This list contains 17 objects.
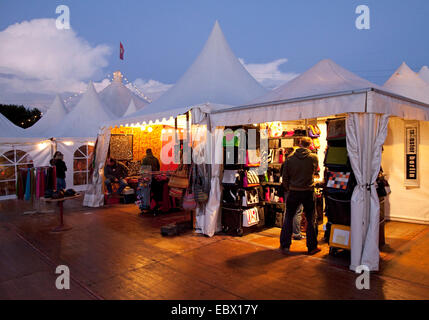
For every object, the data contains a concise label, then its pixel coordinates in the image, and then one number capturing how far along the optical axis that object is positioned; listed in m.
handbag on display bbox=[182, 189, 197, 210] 5.74
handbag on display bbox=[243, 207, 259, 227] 5.77
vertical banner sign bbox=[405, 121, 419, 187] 6.76
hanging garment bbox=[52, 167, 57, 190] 7.78
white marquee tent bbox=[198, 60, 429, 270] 4.04
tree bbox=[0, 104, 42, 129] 29.31
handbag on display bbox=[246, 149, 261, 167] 5.90
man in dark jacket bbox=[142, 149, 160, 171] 8.41
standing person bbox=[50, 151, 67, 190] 8.70
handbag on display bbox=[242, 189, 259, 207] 5.76
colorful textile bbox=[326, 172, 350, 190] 4.62
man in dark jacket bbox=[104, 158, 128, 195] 9.44
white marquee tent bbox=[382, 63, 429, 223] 6.71
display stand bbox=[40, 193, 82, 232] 6.43
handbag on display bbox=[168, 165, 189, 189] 5.86
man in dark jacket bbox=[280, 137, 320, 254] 4.77
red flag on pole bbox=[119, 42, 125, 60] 18.16
